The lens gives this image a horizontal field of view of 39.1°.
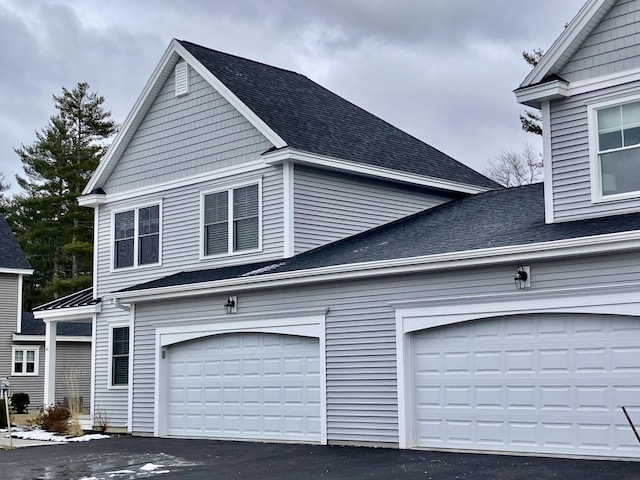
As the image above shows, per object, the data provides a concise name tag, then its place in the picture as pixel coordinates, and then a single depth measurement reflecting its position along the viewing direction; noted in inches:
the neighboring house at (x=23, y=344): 1382.9
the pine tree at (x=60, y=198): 2022.6
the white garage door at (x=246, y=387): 661.3
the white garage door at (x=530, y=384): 494.0
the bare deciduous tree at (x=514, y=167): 1774.1
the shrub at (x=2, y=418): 965.2
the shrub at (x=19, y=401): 1245.1
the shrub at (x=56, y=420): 808.3
